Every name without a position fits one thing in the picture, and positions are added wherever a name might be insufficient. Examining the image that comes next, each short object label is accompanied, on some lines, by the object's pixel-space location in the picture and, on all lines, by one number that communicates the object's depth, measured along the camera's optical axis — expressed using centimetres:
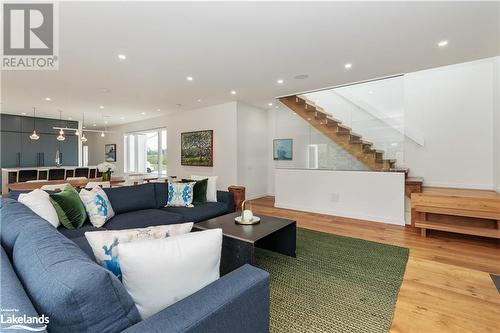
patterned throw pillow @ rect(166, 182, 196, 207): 354
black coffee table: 211
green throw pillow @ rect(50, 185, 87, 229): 236
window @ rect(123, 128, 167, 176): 831
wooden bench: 316
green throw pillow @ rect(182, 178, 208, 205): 366
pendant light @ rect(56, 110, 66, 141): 640
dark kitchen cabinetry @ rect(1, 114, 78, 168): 730
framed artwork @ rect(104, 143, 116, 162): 1005
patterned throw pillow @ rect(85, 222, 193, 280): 104
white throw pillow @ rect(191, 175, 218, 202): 381
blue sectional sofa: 69
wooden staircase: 439
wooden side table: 400
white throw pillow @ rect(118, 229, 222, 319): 90
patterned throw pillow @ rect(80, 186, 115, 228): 256
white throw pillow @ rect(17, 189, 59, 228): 216
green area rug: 170
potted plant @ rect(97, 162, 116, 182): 465
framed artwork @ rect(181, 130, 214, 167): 654
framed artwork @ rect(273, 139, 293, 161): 563
